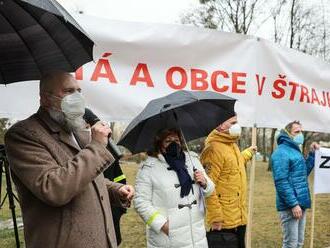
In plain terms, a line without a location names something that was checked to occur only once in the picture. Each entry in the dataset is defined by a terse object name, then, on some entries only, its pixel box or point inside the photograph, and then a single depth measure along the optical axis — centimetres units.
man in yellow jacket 413
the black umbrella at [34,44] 233
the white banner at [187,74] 371
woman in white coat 321
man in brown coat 198
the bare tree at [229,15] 2091
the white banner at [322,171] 566
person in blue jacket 489
